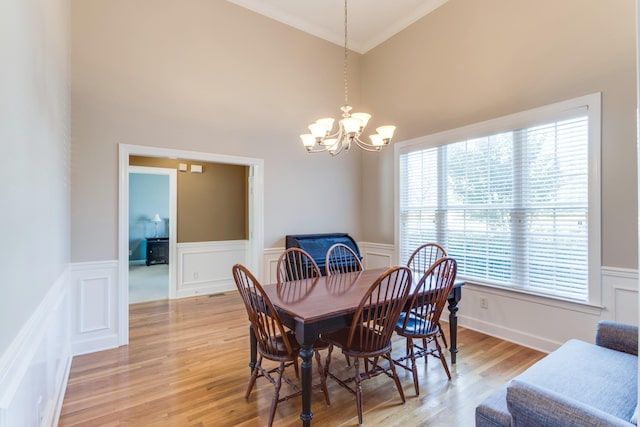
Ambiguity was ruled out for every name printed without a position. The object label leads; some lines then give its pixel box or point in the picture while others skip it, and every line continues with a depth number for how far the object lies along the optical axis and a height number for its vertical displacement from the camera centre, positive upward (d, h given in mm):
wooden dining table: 1841 -598
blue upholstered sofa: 1152 -845
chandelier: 2488 +693
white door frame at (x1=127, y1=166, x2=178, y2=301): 4934 +19
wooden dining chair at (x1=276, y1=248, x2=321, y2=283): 2910 -569
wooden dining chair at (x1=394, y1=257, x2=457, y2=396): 2332 -719
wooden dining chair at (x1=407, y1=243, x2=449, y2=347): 3649 -555
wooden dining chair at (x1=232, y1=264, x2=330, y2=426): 1962 -825
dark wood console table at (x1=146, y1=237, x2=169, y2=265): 8156 -945
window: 2799 +163
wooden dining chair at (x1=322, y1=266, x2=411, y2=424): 1999 -788
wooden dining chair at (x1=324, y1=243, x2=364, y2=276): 3427 -612
